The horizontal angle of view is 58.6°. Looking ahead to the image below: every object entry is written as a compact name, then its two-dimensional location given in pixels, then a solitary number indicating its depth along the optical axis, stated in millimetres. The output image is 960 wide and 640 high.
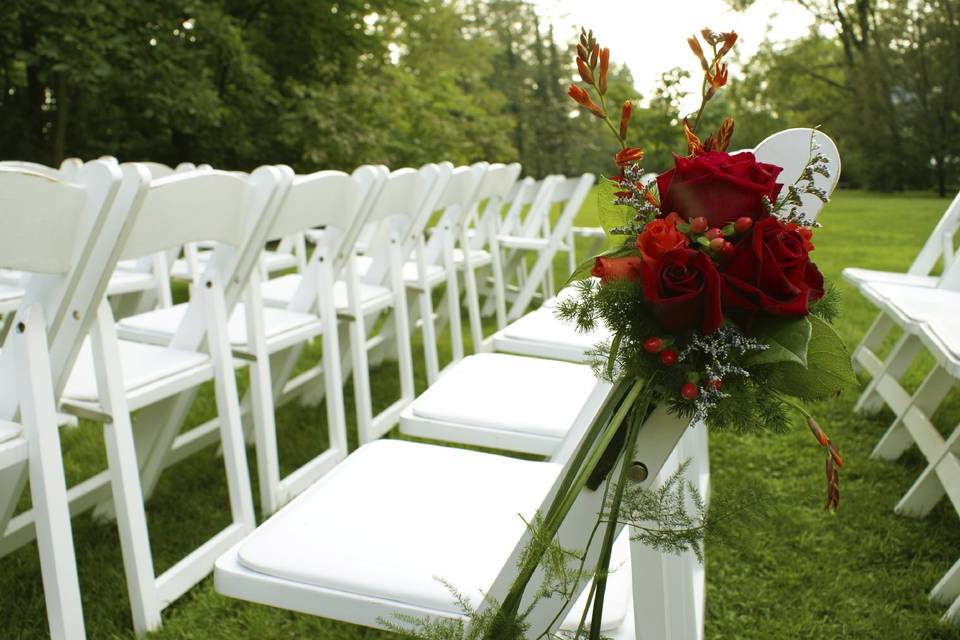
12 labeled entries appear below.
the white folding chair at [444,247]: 3947
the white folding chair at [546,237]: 5602
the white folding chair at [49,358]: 1723
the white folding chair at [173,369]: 2021
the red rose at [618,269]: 812
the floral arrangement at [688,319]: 764
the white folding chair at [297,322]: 2689
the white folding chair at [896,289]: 3338
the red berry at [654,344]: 777
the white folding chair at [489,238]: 4723
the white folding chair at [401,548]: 1191
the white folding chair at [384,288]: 3441
